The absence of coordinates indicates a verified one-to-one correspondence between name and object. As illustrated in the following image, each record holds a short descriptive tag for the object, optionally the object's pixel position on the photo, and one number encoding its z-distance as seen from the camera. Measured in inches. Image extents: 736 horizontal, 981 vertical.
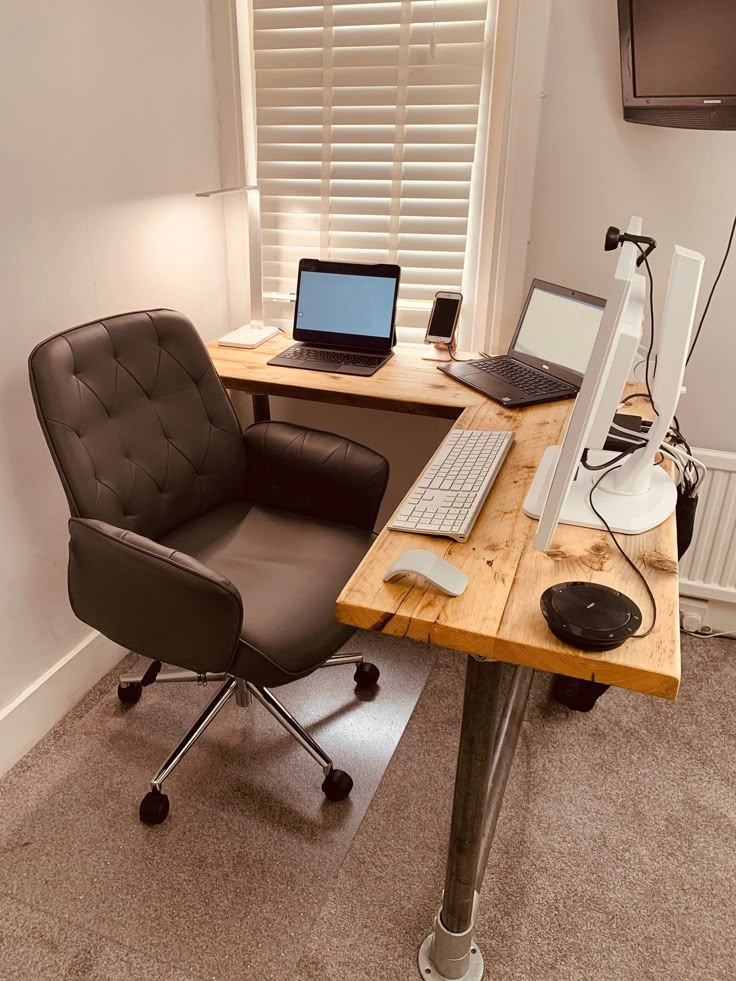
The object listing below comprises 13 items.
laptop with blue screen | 85.6
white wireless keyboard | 50.2
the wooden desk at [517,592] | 38.8
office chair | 55.7
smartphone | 85.5
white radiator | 82.0
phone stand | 86.5
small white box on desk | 89.4
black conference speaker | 38.1
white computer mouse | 42.6
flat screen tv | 60.2
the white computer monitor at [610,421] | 38.0
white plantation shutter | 81.4
